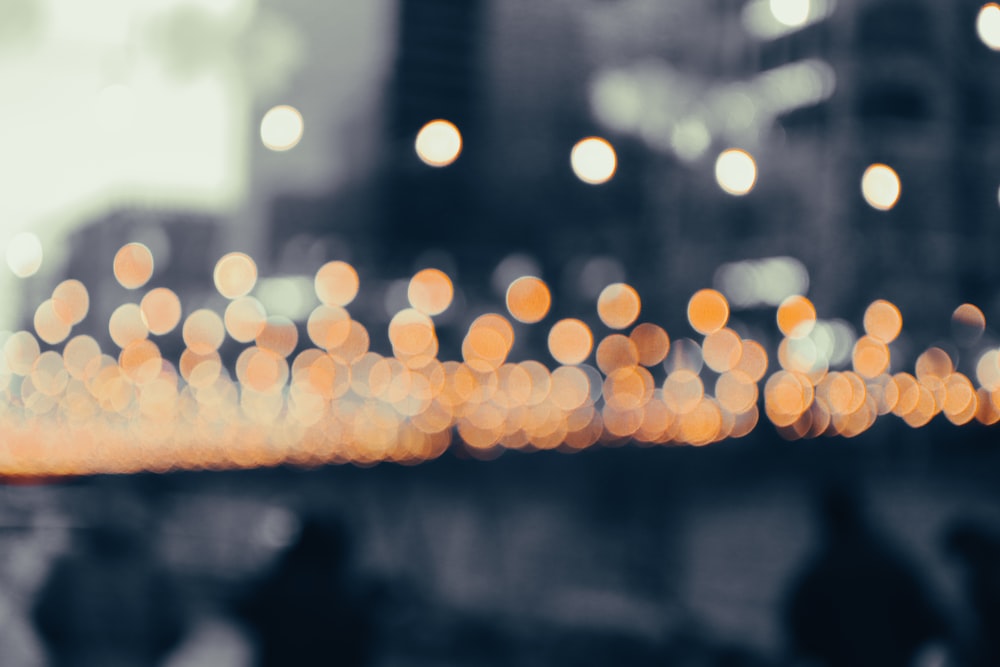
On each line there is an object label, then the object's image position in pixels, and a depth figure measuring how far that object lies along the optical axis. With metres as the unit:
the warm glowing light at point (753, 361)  72.25
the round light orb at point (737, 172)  17.41
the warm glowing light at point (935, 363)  70.81
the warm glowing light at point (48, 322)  95.50
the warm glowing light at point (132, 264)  38.67
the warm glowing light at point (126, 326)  86.38
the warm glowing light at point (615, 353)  68.31
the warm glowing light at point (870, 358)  67.69
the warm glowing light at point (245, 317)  67.39
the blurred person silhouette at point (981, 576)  7.56
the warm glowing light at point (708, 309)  44.59
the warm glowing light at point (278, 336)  77.25
